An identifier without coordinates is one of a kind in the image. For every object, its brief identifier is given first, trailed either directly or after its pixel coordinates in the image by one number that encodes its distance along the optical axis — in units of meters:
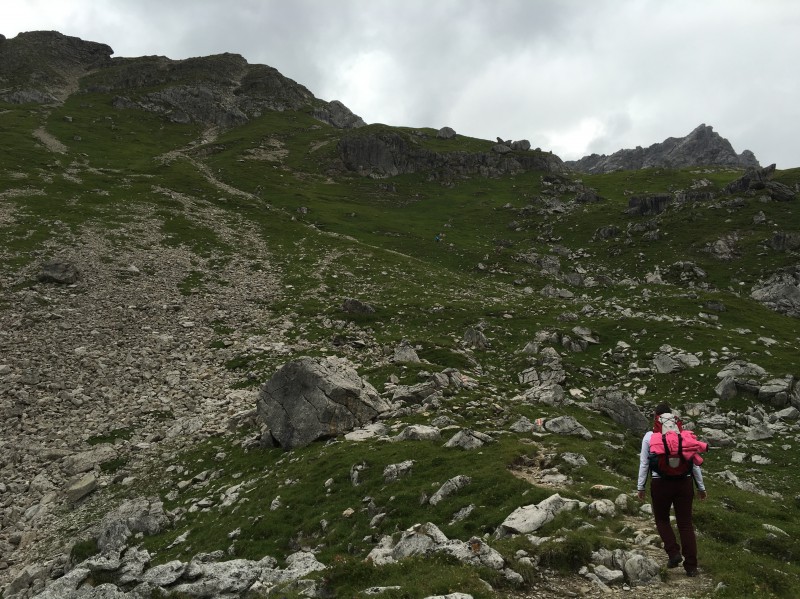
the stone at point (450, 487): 16.17
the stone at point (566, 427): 22.17
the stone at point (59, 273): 45.38
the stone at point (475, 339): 40.34
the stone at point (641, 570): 10.67
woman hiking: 10.85
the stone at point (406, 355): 34.27
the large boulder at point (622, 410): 26.09
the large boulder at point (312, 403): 24.20
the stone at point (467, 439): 20.36
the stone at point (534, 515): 13.34
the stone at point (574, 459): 17.76
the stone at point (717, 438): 25.05
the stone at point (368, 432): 23.18
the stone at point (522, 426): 22.33
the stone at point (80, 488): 21.69
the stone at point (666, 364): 33.58
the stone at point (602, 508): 13.59
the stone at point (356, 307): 46.06
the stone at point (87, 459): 23.33
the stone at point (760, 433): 24.97
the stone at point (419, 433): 21.52
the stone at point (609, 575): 10.83
